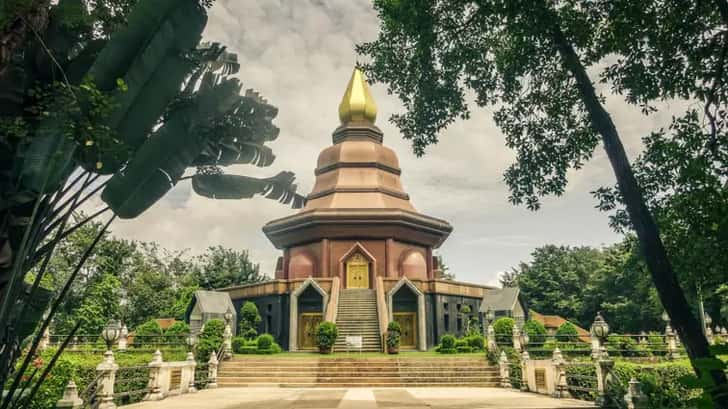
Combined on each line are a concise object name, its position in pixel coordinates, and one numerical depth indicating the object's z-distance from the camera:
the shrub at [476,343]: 21.83
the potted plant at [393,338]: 20.95
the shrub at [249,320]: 24.30
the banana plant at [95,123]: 4.10
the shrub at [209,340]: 18.03
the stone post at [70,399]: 8.20
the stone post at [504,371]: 16.33
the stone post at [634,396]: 9.26
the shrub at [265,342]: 21.47
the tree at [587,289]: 36.62
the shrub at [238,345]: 21.56
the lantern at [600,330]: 12.93
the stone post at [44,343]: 19.57
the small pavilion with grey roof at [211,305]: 26.05
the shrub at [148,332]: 24.35
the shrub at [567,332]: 23.17
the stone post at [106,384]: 10.62
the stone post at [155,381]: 13.00
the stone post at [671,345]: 19.14
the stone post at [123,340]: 21.37
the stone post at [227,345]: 19.03
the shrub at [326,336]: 20.75
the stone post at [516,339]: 18.18
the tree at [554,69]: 6.77
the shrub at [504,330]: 20.07
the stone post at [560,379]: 13.09
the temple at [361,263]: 24.50
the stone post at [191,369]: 15.28
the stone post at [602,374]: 11.32
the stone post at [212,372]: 16.73
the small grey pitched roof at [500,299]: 26.41
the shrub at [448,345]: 21.11
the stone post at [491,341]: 18.16
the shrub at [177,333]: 22.33
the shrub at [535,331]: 22.12
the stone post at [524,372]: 15.17
